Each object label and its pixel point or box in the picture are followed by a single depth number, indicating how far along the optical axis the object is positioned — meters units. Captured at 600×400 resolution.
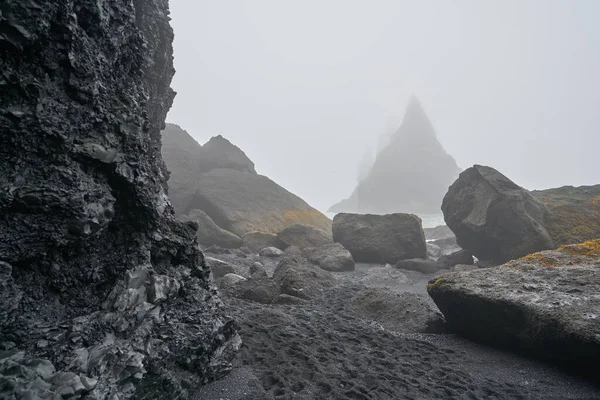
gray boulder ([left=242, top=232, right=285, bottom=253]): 18.28
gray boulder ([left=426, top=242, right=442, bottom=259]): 21.12
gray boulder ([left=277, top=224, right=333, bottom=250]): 18.16
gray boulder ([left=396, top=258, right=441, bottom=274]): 14.36
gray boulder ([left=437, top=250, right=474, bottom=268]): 15.13
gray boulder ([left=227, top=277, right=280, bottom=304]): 8.12
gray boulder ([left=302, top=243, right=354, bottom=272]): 14.43
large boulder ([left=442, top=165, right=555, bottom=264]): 12.21
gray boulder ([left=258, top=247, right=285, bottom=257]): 16.49
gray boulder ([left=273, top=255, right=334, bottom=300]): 9.10
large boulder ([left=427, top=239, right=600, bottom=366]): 4.70
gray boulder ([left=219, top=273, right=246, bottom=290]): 8.69
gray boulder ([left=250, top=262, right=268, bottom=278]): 11.17
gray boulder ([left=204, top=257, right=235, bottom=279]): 10.57
